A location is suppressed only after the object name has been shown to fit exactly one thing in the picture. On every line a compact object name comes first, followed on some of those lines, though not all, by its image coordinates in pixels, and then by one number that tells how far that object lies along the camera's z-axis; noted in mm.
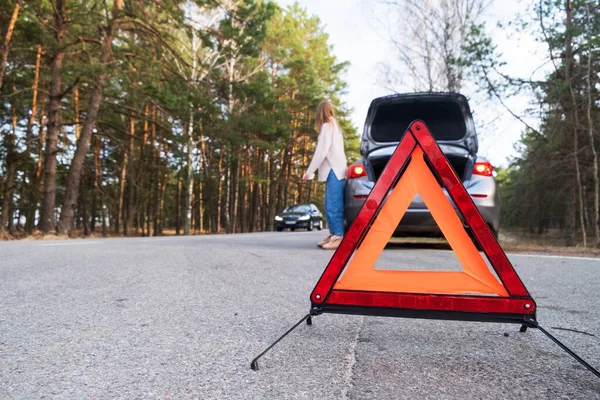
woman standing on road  6953
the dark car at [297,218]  23969
